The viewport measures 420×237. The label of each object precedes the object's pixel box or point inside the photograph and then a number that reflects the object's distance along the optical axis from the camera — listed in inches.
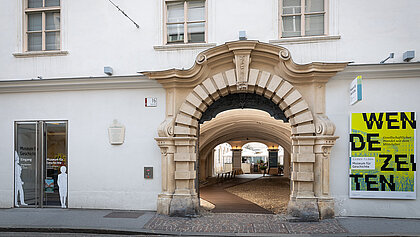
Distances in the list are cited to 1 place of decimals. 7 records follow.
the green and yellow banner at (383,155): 309.9
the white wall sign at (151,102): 347.9
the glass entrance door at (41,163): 366.0
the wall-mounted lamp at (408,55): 303.3
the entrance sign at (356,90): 281.7
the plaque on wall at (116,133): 352.2
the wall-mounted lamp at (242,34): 327.6
